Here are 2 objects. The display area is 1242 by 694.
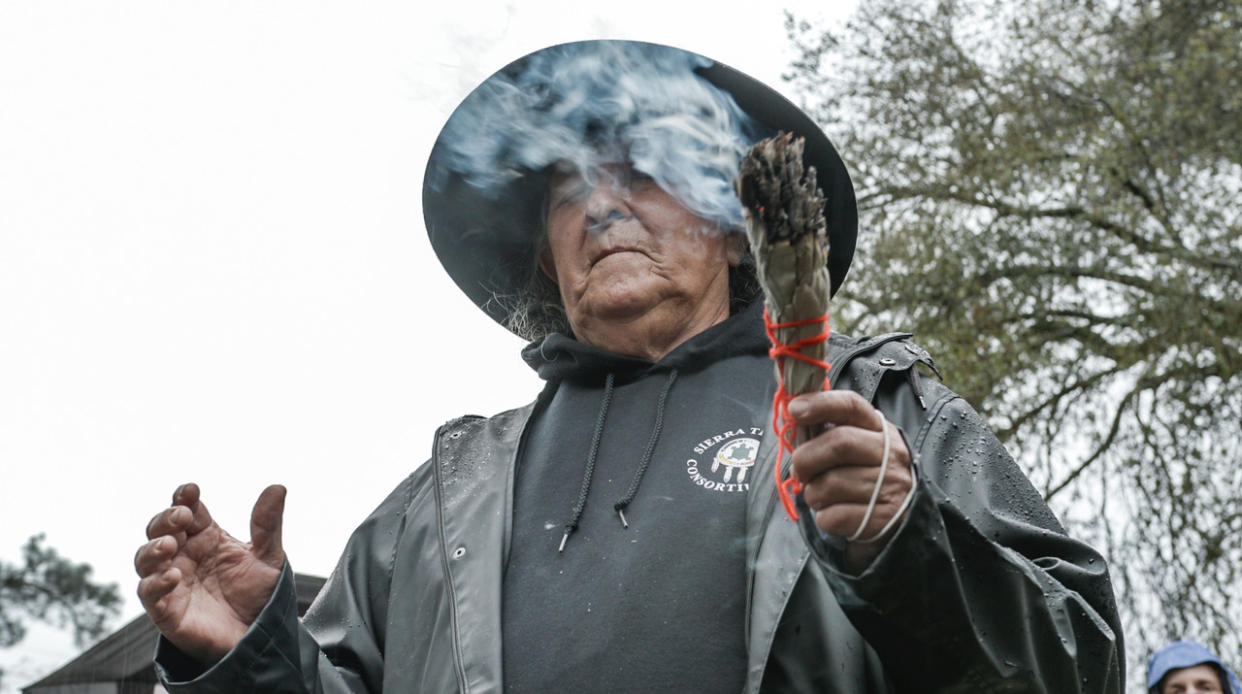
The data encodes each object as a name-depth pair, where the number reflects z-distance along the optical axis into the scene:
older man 1.95
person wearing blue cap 5.54
